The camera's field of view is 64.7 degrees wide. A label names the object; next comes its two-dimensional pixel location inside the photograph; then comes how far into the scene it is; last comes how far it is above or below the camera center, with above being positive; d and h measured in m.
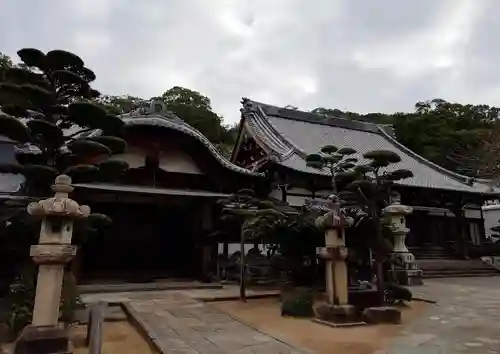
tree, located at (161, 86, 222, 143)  36.95 +13.74
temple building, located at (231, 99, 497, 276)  15.65 +3.34
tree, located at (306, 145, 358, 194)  9.09 +2.23
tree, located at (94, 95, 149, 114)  38.38 +15.77
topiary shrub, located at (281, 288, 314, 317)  7.87 -1.01
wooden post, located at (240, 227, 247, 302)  9.69 -0.56
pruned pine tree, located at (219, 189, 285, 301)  9.29 +1.08
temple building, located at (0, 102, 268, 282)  12.70 +1.66
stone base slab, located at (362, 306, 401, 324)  7.27 -1.08
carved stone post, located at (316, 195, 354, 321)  7.19 -0.21
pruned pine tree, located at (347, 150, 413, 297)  8.46 +1.29
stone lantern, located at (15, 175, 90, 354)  4.98 -0.18
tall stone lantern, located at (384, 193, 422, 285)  13.39 +0.05
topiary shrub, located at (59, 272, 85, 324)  6.36 -0.79
